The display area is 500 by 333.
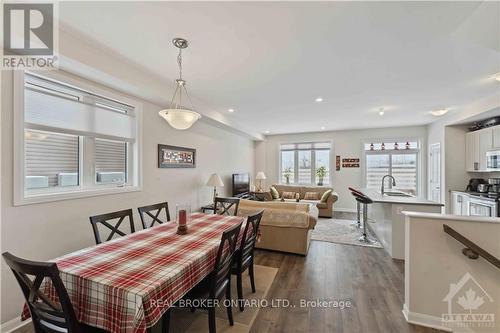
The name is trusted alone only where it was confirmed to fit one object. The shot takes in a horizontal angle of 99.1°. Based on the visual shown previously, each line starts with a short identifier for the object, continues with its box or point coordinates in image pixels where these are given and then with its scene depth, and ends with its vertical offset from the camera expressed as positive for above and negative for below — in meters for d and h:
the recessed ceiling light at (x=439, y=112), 4.62 +1.22
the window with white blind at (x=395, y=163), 6.69 +0.13
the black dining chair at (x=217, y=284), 1.65 -1.01
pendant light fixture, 2.11 +0.51
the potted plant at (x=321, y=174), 7.56 -0.26
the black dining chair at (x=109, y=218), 2.02 -0.53
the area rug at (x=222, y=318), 1.95 -1.49
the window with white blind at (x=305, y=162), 7.66 +0.18
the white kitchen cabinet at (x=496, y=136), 4.07 +0.60
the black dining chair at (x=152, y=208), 2.55 -0.54
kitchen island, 3.36 -0.80
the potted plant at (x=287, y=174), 8.18 -0.28
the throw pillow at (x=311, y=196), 6.74 -0.93
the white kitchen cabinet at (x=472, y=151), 4.68 +0.36
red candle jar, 2.23 -0.53
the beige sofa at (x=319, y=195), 6.09 -0.89
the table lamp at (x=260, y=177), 7.64 -0.38
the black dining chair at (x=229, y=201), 3.39 -0.56
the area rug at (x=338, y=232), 4.20 -1.46
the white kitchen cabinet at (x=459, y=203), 4.53 -0.80
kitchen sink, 4.30 -0.56
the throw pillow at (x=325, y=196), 6.09 -0.84
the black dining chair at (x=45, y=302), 1.08 -0.77
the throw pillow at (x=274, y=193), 6.85 -0.87
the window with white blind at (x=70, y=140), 2.16 +0.31
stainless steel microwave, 4.08 +0.15
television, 6.32 -0.54
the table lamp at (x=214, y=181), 4.90 -0.34
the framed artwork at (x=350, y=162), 7.18 +0.15
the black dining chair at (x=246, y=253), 2.20 -0.94
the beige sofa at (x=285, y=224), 3.50 -0.96
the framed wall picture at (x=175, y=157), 3.82 +0.19
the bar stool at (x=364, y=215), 3.89 -0.97
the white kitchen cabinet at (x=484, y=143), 4.30 +0.50
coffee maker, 4.74 -0.36
